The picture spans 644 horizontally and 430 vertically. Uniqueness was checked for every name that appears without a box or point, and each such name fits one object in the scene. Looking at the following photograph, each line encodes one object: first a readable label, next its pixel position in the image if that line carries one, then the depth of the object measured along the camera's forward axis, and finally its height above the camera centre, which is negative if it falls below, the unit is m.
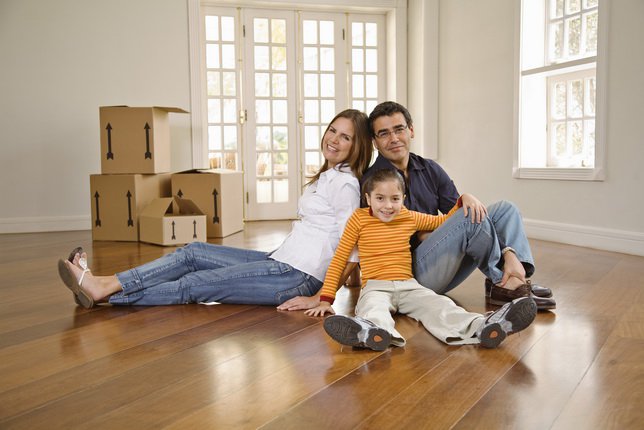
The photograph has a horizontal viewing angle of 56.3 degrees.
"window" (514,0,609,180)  3.95 +0.52
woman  2.18 -0.36
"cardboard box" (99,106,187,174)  4.57 +0.23
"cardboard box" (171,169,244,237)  4.67 -0.19
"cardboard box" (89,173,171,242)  4.52 -0.26
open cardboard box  4.18 -0.38
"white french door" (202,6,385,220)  5.87 +0.82
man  2.07 -0.25
